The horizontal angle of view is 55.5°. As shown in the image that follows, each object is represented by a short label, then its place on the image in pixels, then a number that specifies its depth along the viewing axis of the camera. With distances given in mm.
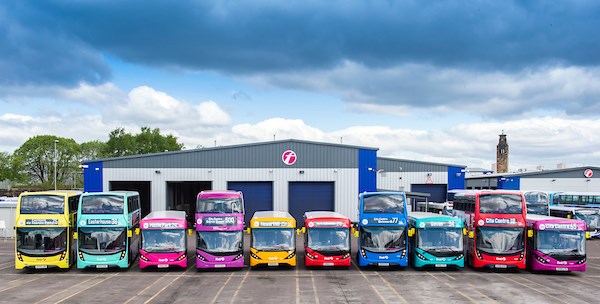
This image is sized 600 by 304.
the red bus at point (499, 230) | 26625
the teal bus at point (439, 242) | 26797
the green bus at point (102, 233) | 26734
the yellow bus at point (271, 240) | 26781
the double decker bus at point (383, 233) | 27031
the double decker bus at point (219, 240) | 26766
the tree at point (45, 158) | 92125
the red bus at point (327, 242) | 27094
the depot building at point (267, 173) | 45844
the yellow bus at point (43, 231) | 26719
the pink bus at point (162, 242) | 26672
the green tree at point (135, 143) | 116375
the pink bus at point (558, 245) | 25891
